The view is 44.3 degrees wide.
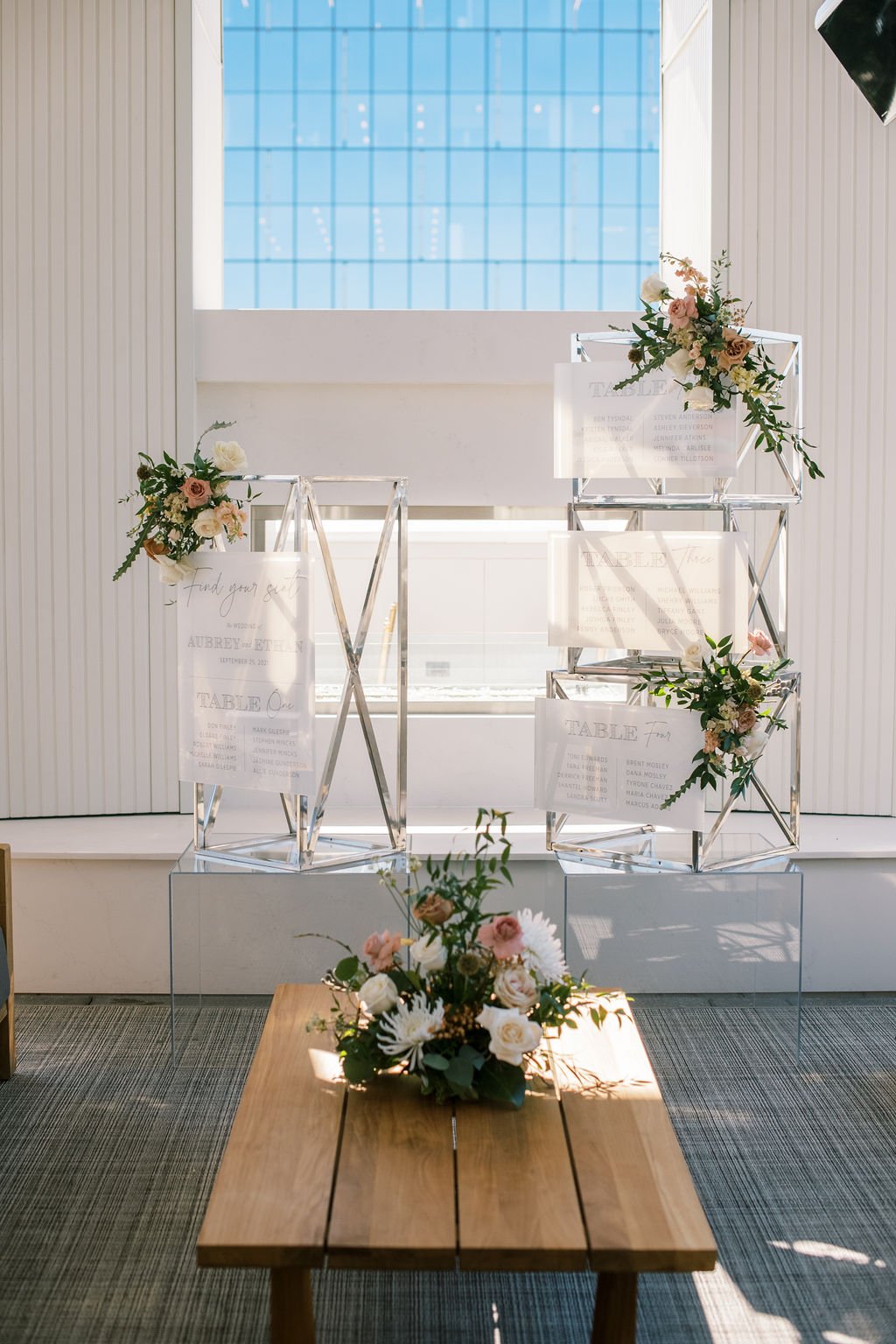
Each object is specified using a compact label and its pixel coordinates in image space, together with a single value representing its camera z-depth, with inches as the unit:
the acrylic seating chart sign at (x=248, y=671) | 119.0
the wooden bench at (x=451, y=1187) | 66.5
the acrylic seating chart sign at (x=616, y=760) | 122.2
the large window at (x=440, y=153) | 188.1
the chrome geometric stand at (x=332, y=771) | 124.0
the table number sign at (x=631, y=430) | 123.3
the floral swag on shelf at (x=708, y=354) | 119.3
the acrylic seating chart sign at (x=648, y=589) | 122.3
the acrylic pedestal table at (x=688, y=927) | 128.1
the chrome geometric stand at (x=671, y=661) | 127.0
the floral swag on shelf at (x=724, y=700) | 118.6
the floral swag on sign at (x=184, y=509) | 119.7
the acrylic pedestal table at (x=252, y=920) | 127.0
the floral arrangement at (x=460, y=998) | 80.1
